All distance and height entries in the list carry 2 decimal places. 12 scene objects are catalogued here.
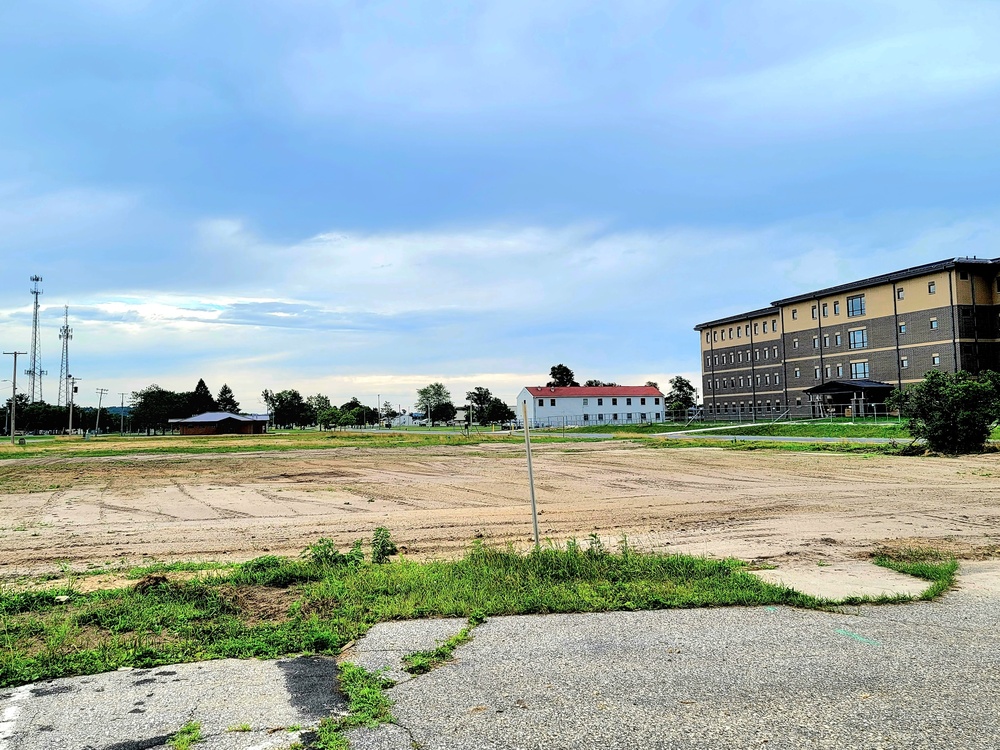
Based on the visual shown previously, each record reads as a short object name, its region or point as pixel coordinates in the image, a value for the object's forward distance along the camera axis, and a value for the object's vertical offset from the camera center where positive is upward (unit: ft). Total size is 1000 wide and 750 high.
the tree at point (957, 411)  103.35 -0.87
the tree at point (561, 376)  534.12 +29.41
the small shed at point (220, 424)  401.70 -0.53
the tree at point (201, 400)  547.49 +18.62
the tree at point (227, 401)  633.98 +20.10
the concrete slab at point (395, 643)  18.78 -6.55
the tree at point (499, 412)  478.18 +2.92
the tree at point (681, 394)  449.89 +11.86
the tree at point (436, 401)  608.27 +15.13
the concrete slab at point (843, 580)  26.45 -7.00
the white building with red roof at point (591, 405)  382.83 +4.90
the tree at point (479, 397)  576.73 +16.23
